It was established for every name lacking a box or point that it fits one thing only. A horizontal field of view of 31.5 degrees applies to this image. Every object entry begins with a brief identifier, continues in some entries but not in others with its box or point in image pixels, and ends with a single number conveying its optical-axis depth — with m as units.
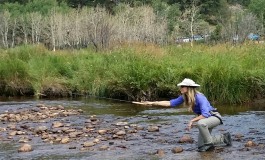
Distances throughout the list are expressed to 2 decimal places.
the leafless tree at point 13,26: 60.31
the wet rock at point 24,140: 10.66
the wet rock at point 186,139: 9.96
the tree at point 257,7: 61.49
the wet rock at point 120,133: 10.85
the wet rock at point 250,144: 9.41
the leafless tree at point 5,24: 59.75
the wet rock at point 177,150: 9.12
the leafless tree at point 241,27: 42.81
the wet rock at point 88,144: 9.91
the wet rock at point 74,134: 10.92
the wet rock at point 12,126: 12.33
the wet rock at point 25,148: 9.70
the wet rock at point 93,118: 13.05
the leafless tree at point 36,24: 60.27
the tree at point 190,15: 57.81
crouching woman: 9.00
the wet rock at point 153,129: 11.26
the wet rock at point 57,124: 12.28
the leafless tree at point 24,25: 61.43
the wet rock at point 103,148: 9.61
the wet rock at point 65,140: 10.38
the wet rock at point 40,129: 11.66
